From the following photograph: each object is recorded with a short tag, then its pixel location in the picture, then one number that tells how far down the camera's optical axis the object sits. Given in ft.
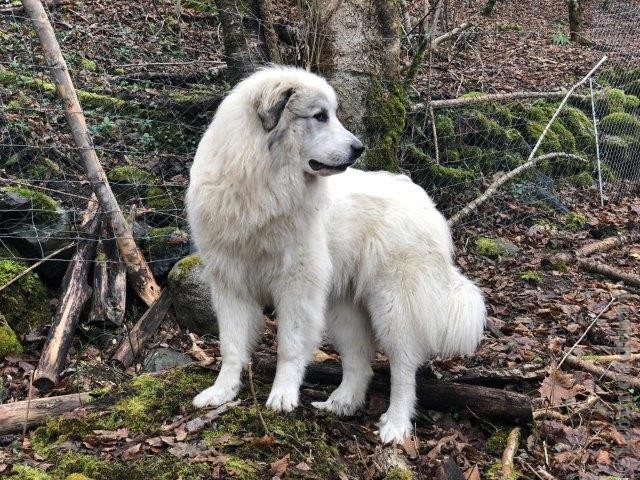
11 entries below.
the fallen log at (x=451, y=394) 12.42
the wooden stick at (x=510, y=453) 10.91
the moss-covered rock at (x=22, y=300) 15.10
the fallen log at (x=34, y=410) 11.00
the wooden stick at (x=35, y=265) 15.10
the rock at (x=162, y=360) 14.80
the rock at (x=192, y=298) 16.06
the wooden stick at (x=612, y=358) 14.98
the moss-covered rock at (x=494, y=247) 21.83
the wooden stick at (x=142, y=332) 15.12
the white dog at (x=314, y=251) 11.21
